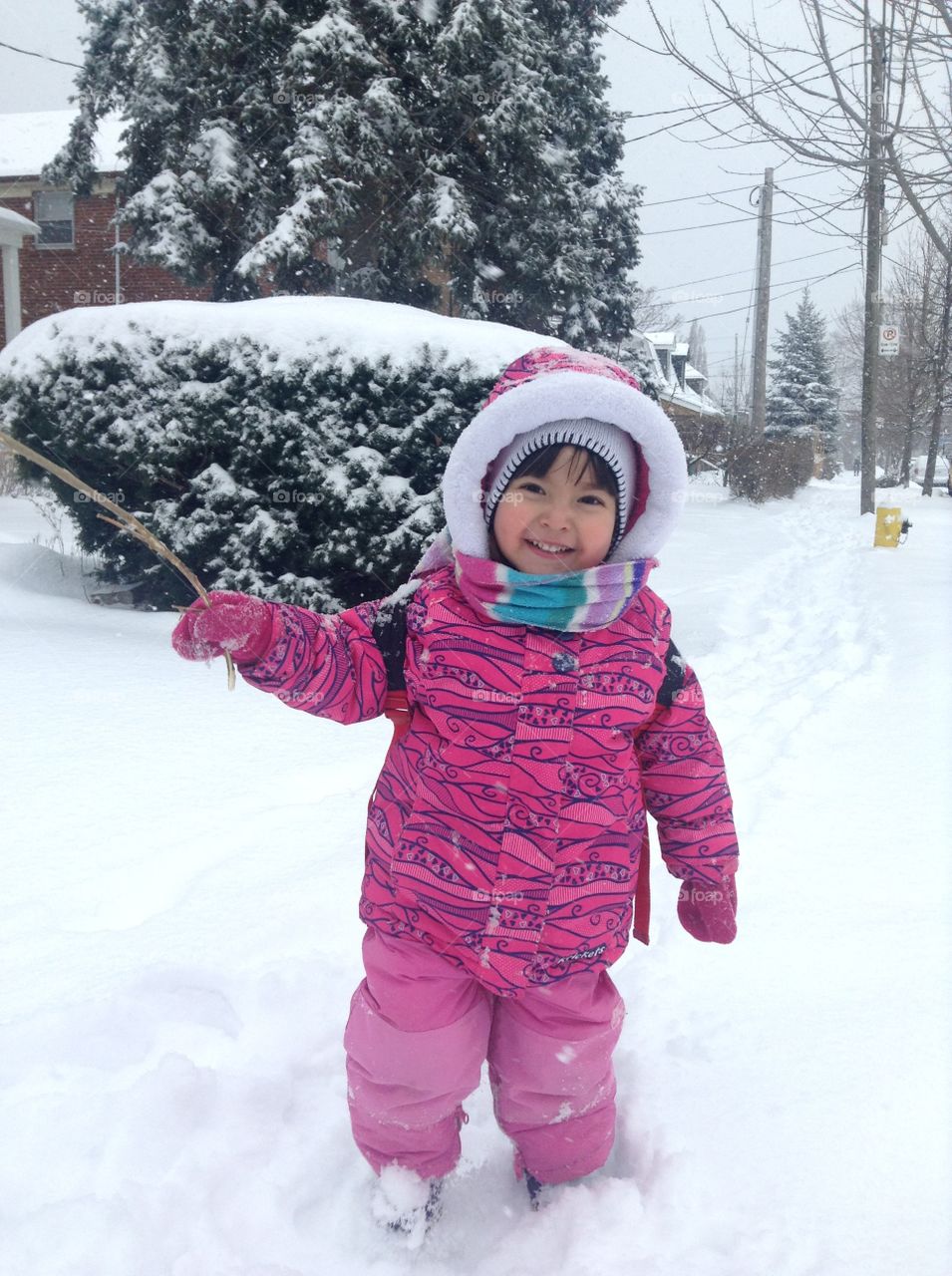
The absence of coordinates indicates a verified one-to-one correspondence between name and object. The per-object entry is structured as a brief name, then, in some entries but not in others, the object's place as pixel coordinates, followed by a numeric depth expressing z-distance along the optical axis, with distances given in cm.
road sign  1437
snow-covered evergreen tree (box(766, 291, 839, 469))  3812
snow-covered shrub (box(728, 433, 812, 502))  1928
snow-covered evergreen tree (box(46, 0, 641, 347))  928
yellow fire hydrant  1094
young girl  145
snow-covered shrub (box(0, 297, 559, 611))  472
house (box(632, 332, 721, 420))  3375
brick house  1694
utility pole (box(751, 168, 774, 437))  2411
